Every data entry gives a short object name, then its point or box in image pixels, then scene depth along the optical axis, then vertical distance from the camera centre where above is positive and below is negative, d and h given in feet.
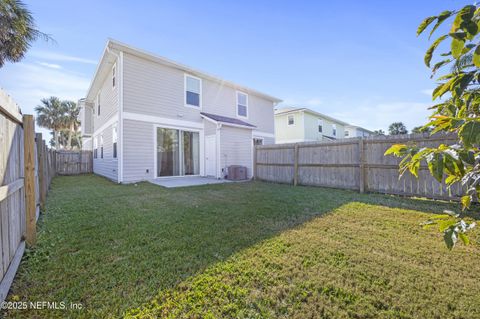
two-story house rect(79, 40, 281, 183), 28.96 +6.54
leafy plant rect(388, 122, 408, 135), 94.74 +14.51
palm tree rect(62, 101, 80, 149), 91.76 +21.67
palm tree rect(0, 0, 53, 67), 24.73 +16.41
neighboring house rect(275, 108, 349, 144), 64.18 +11.41
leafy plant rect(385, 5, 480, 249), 2.60 +0.76
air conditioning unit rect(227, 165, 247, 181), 33.58 -1.68
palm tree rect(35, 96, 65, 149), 89.05 +21.04
